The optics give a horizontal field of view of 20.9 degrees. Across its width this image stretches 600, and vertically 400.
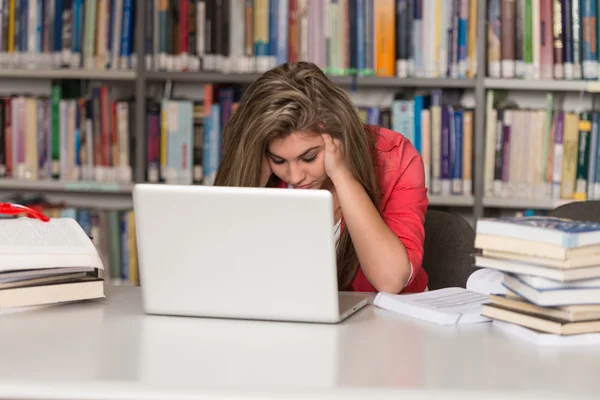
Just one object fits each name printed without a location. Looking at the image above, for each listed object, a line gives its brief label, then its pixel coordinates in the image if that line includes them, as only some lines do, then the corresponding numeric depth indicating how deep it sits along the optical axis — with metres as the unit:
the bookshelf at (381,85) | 4.36
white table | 2.36
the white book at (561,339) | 2.59
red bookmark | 2.91
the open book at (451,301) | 2.73
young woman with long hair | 3.15
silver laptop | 2.64
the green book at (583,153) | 4.33
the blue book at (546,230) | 2.58
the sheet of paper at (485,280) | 2.82
